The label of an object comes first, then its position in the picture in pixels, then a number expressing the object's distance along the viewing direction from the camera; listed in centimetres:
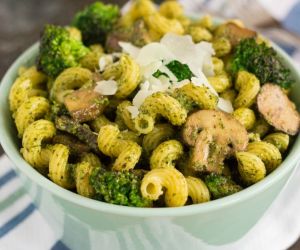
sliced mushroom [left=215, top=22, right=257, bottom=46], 38
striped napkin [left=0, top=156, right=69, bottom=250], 35
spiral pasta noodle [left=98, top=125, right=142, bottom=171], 28
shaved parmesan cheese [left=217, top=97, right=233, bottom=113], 33
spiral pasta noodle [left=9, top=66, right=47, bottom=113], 34
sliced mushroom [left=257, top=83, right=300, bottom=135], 33
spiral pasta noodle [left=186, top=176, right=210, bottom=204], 28
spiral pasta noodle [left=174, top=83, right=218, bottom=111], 31
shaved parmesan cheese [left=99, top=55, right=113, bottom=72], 35
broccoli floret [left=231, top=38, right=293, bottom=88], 35
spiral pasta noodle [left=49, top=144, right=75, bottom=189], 29
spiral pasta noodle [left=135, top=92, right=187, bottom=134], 30
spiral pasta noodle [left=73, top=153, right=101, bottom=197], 28
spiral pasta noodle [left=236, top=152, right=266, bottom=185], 29
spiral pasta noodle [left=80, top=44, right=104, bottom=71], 36
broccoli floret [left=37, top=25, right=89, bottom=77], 36
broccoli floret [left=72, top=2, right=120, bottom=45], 40
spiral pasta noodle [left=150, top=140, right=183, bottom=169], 29
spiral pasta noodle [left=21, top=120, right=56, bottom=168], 31
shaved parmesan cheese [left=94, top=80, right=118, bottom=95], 33
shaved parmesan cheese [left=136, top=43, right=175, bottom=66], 34
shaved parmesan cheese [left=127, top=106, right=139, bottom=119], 30
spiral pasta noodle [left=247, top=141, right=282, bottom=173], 30
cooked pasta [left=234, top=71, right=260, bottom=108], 33
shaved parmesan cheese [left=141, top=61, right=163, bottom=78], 33
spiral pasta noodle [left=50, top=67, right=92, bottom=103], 34
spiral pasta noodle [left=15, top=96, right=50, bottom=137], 32
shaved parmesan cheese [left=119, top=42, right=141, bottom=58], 35
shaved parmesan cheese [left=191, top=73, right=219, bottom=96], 32
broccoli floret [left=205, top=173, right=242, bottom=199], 28
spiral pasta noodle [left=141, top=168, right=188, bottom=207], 27
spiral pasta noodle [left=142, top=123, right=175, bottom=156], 31
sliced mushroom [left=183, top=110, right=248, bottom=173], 29
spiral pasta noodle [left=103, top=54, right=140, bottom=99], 32
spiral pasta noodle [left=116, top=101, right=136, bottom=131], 31
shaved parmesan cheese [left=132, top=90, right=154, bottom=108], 31
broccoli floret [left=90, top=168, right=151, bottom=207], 27
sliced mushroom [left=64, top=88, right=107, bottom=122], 32
